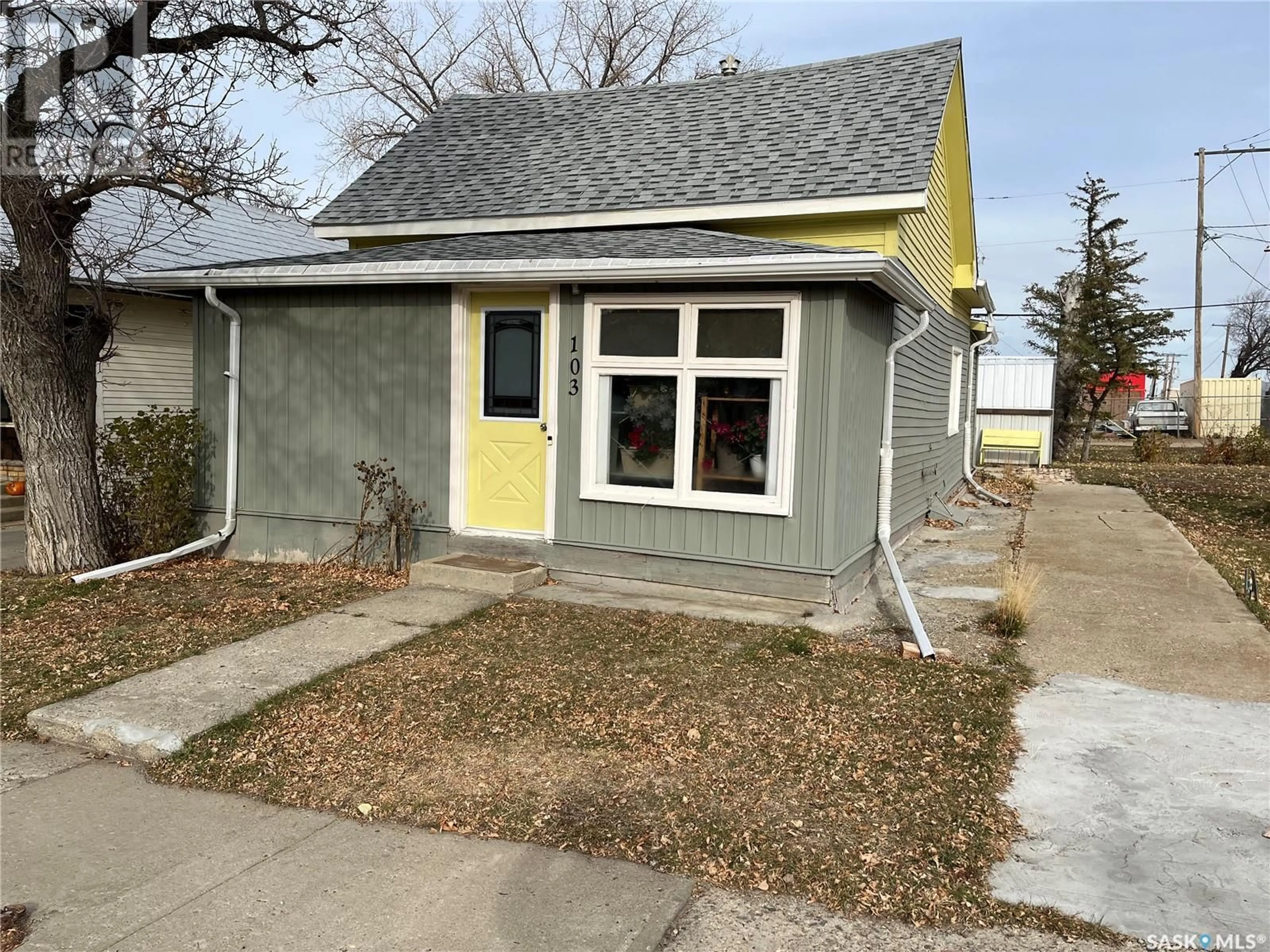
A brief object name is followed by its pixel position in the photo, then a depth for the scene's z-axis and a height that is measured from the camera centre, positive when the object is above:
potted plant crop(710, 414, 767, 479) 6.79 -0.09
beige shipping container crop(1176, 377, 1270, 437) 29.42 +1.38
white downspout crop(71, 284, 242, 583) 8.05 -0.19
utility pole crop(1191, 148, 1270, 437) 28.39 +4.33
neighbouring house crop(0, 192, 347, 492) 11.39 +1.17
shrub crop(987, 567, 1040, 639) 6.23 -1.16
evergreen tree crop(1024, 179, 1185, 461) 24.77 +2.86
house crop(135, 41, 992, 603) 6.66 +0.63
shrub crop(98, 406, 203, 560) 7.92 -0.57
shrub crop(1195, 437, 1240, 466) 20.69 -0.17
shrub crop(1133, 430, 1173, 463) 22.27 -0.15
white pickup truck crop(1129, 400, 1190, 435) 35.94 +1.01
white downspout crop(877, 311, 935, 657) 7.72 -0.18
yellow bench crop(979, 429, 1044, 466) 20.66 -0.04
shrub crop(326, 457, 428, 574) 7.74 -0.85
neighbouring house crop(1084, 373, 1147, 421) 43.66 +2.14
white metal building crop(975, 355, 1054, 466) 22.53 +1.11
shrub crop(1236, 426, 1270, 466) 20.53 -0.11
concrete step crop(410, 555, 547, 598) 7.01 -1.16
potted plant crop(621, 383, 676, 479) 7.02 -0.02
